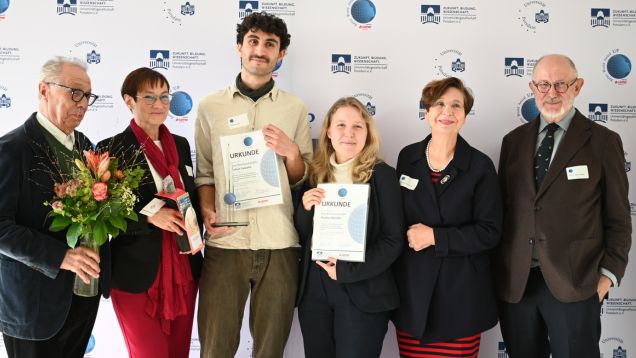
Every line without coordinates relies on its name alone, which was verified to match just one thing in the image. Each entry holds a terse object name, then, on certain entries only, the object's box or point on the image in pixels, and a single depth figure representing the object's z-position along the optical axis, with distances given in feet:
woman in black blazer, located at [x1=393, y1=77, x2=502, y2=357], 8.54
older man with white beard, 8.57
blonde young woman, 8.29
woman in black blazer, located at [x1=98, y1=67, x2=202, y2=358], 8.03
